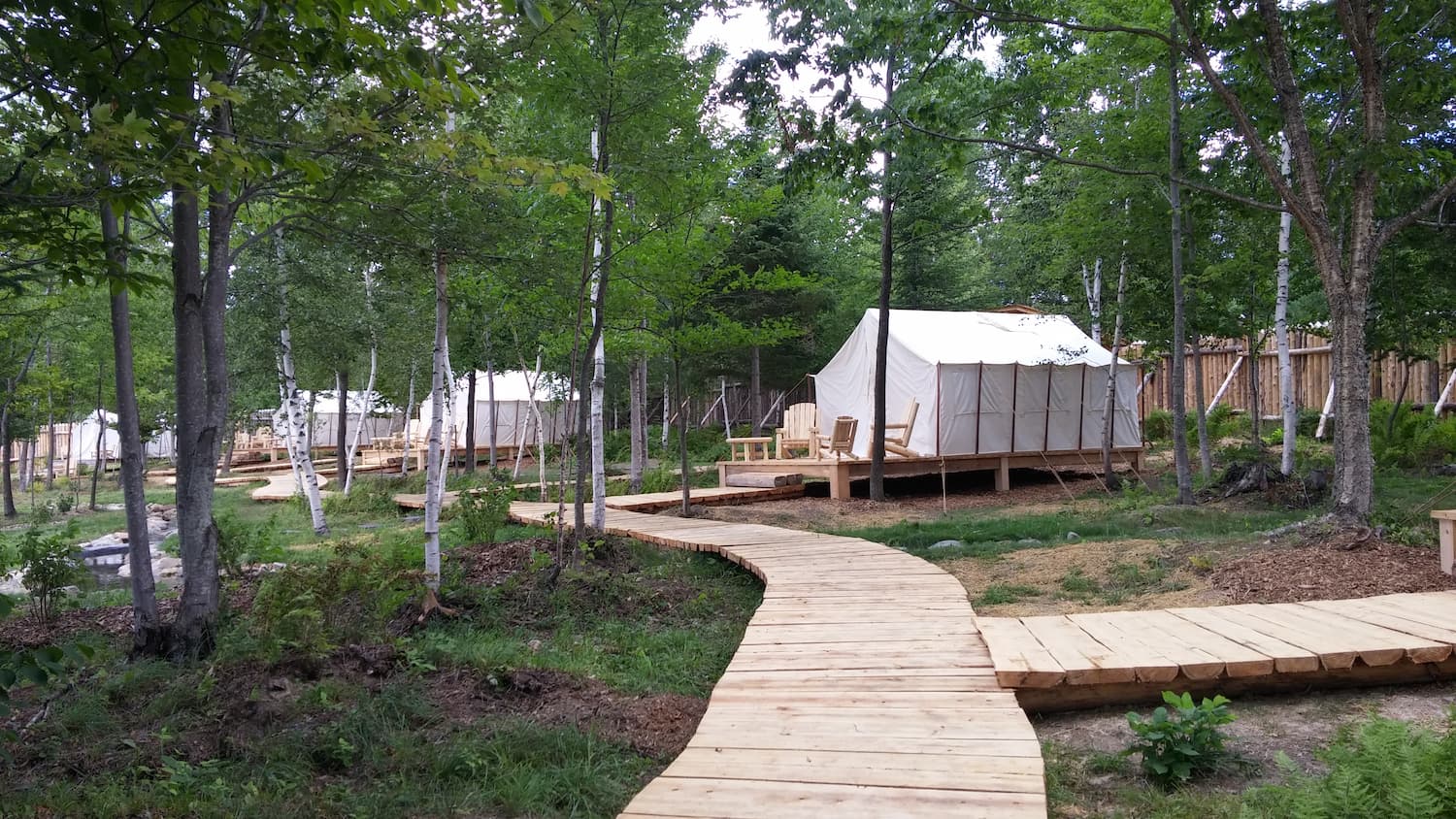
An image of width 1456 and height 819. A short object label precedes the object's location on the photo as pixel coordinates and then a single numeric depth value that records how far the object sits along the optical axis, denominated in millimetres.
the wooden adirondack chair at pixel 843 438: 14648
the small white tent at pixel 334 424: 32713
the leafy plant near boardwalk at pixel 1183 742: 3072
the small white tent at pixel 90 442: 35219
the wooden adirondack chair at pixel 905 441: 14539
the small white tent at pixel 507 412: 27812
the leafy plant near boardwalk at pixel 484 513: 9047
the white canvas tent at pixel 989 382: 15141
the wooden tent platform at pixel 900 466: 14055
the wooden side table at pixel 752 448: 15797
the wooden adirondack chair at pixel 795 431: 15938
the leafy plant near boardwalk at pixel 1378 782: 2404
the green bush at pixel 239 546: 6043
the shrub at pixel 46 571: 6051
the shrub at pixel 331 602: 4348
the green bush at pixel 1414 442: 14008
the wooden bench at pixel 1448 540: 5800
